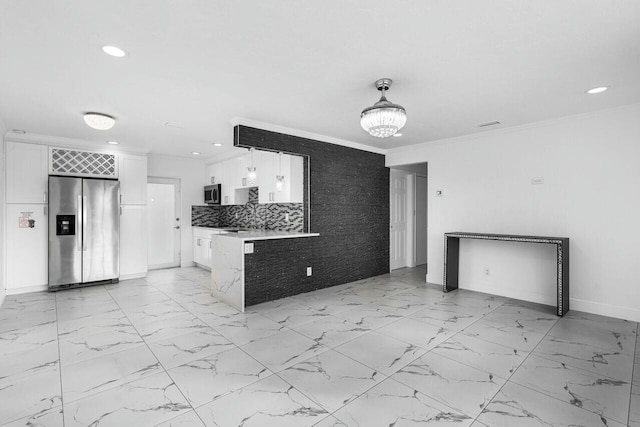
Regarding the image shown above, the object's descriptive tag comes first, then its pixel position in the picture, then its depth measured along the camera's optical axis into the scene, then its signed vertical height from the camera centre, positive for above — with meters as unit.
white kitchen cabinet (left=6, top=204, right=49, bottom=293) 4.74 -0.51
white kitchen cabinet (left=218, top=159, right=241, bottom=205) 6.35 +0.76
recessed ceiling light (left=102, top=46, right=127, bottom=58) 2.26 +1.24
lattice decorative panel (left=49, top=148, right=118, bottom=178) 5.07 +0.92
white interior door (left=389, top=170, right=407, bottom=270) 6.38 -0.14
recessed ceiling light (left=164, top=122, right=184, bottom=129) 4.24 +1.28
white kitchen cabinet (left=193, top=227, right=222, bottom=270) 6.51 -0.68
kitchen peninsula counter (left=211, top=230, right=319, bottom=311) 4.04 -0.69
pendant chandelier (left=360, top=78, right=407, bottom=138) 2.67 +0.85
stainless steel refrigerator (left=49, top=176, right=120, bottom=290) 4.98 -0.27
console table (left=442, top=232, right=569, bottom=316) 3.71 -0.62
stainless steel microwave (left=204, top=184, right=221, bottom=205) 6.75 +0.47
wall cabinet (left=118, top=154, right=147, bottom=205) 5.73 +0.70
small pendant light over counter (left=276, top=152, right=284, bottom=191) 4.95 +0.59
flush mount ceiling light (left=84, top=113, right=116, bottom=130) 3.65 +1.15
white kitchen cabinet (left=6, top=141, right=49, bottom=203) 4.75 +0.69
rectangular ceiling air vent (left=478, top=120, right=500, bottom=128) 4.18 +1.26
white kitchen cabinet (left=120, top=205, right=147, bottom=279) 5.74 -0.49
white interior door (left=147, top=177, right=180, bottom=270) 6.73 -0.15
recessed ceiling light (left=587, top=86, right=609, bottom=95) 3.02 +1.25
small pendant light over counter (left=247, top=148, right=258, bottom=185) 4.69 +0.64
